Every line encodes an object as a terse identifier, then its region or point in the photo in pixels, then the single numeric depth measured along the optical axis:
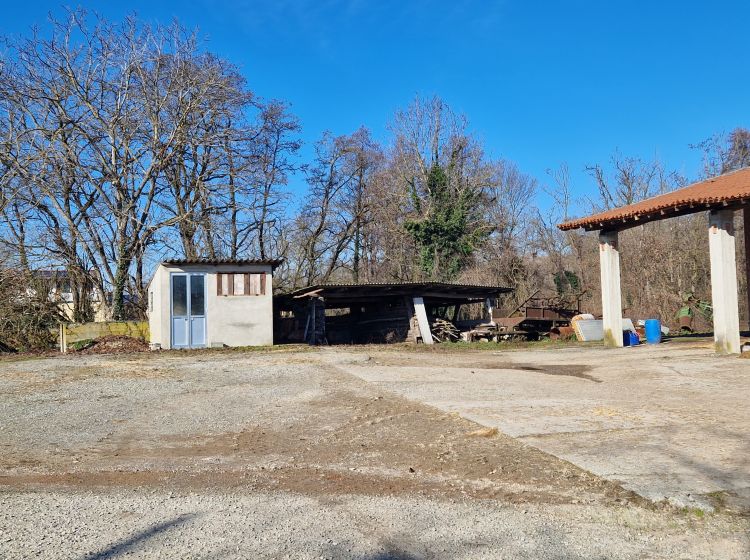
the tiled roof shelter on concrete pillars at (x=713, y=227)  14.86
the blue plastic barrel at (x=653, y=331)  19.66
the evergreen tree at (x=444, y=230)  35.44
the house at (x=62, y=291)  23.47
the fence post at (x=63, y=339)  21.56
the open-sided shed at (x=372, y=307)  23.59
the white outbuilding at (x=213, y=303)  21.23
